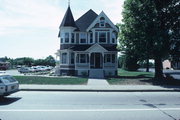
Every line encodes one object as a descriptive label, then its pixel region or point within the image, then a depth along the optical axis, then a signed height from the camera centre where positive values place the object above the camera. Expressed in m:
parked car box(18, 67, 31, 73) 49.11 -1.01
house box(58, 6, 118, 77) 34.19 +3.09
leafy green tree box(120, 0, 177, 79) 23.34 +4.07
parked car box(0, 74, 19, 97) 11.91 -1.11
